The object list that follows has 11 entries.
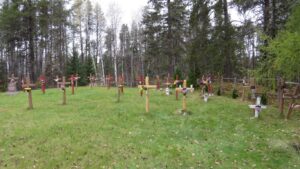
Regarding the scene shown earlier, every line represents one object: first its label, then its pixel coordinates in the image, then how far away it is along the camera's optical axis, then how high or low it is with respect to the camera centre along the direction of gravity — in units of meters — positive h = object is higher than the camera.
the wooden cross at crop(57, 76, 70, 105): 10.58 -0.84
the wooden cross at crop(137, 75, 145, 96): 12.59 -0.11
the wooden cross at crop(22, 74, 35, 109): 9.85 -0.47
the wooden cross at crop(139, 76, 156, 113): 8.75 -0.30
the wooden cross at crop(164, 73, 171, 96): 12.89 -0.68
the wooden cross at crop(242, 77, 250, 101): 11.52 -0.45
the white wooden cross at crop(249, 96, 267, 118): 8.28 -1.13
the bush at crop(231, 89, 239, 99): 12.25 -0.87
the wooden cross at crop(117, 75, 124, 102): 12.91 -0.14
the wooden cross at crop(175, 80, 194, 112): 8.94 -0.50
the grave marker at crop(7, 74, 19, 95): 16.33 -0.43
